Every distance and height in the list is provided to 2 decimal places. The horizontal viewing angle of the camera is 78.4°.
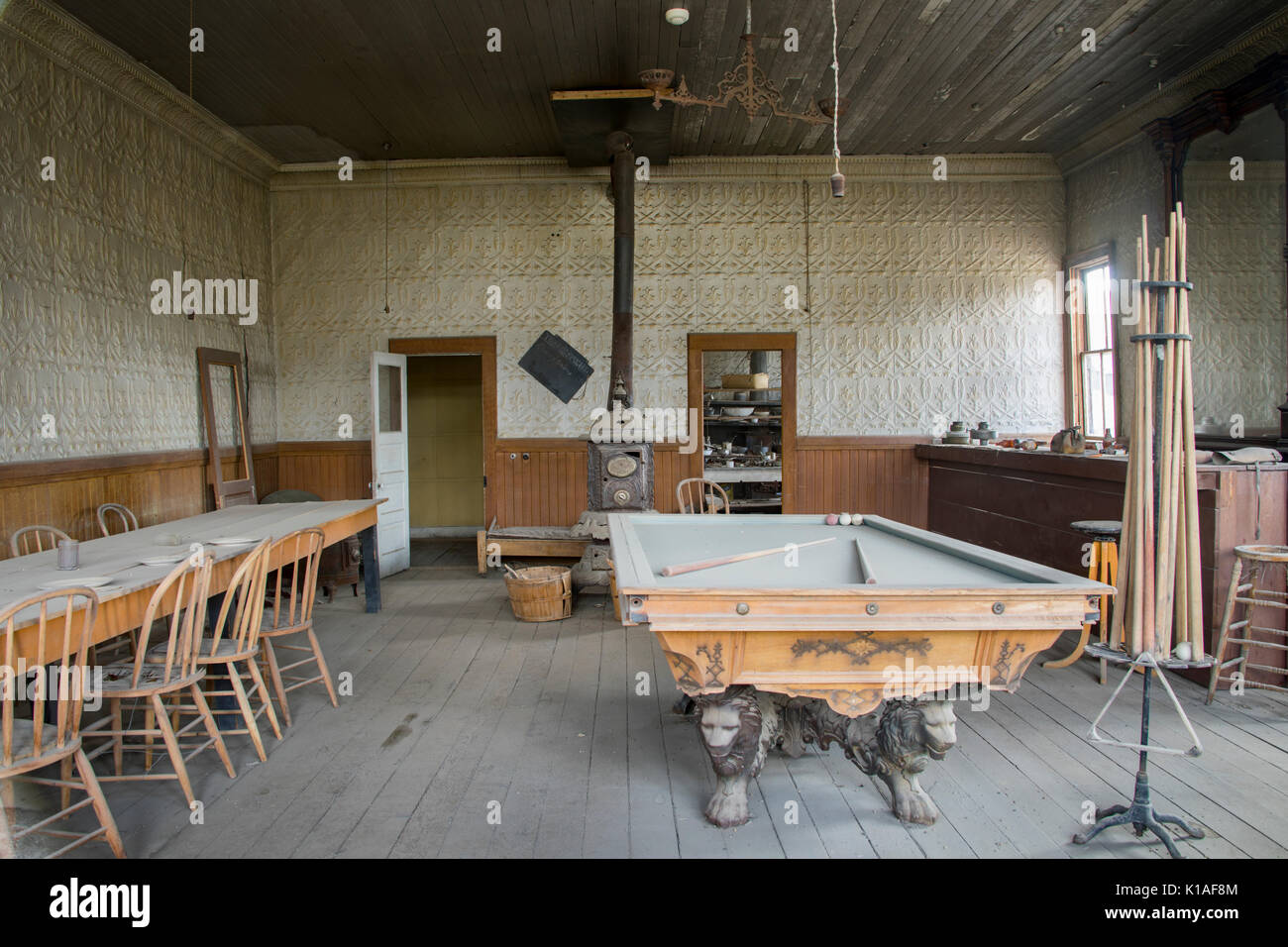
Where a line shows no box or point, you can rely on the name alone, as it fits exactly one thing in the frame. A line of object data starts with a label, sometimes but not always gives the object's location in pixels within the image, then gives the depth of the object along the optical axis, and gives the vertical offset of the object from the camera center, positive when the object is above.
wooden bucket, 5.78 -1.10
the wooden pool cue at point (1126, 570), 2.73 -0.47
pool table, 2.42 -0.66
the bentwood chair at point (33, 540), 4.13 -0.49
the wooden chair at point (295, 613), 3.80 -0.81
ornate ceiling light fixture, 4.53 +2.11
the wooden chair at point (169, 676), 2.91 -0.87
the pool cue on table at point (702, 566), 2.82 -0.46
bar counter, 4.21 -0.46
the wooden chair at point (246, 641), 3.35 -0.84
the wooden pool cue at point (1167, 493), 2.64 -0.20
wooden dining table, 2.80 -0.47
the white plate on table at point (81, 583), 2.84 -0.47
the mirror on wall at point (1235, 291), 6.39 +1.15
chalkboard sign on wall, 8.05 +0.81
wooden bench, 7.23 -0.89
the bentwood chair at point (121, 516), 4.97 -0.41
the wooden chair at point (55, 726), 2.30 -0.83
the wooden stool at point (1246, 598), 3.98 -0.87
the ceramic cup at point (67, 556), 3.24 -0.41
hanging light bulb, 4.22 +1.38
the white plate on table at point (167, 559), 3.39 -0.46
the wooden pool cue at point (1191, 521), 2.65 -0.30
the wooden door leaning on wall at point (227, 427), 6.70 +0.22
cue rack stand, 2.65 -0.25
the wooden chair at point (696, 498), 7.88 -0.59
